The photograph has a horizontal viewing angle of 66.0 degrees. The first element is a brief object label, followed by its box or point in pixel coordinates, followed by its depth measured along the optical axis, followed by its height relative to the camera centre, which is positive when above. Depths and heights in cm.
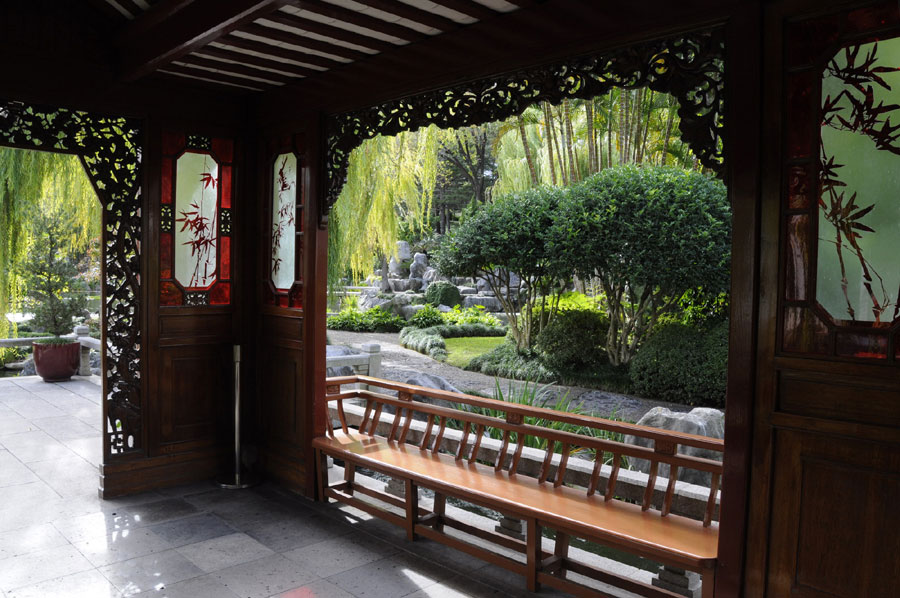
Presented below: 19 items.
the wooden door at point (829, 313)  214 -12
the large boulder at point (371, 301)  1605 -79
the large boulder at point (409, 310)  1548 -92
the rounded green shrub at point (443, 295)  1644 -59
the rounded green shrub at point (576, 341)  863 -87
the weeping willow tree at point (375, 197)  689 +77
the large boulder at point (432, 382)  670 -110
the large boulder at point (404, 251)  2181 +58
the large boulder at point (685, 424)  429 -95
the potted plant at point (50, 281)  916 -24
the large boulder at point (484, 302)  1672 -76
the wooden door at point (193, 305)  454 -27
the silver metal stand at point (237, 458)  459 -127
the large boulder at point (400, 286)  1964 -47
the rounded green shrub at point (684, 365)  713 -96
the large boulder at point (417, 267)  2073 +8
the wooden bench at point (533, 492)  277 -104
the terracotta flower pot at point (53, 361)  828 -118
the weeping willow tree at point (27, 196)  628 +65
